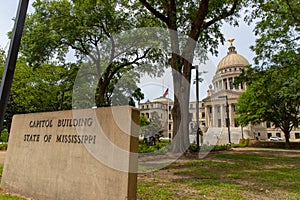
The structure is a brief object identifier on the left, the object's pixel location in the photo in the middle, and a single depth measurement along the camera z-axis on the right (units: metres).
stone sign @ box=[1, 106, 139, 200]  3.83
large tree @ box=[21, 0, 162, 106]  15.30
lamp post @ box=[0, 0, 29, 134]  3.15
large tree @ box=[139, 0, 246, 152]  12.49
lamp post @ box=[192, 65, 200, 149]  13.43
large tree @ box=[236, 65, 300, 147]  16.20
